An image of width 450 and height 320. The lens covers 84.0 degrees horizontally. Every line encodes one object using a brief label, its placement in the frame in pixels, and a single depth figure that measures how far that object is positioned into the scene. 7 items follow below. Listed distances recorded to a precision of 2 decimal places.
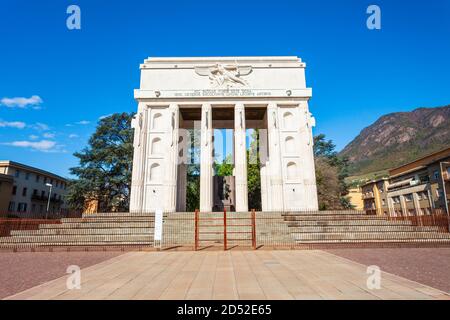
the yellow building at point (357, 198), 66.62
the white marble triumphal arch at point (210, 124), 24.28
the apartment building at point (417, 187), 38.09
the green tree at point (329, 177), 38.56
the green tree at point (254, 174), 39.25
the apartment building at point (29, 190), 42.31
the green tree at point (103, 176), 35.03
